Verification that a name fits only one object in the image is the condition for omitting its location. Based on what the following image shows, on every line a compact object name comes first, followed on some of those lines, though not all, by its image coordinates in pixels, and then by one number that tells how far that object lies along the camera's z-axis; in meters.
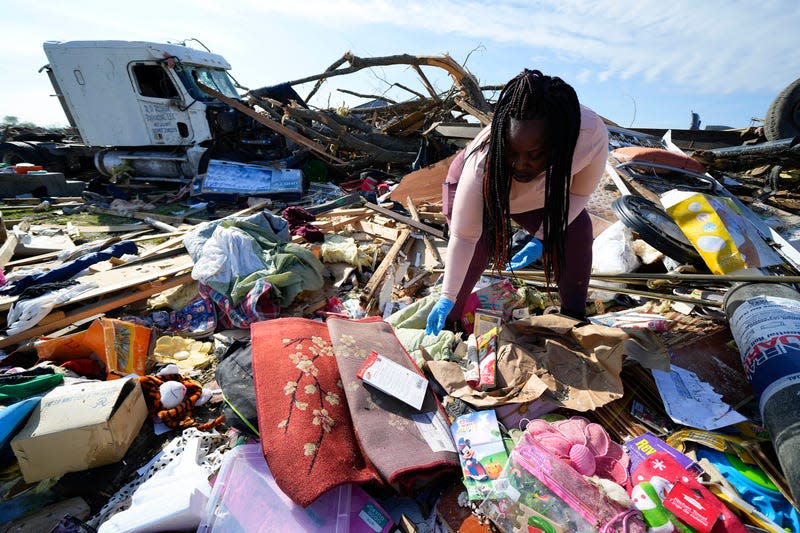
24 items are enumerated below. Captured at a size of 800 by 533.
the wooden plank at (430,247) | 3.69
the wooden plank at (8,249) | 3.87
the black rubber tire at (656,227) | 2.67
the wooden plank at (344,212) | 4.87
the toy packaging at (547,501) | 1.23
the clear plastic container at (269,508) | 1.36
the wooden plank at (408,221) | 4.00
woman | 1.44
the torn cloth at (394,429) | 1.44
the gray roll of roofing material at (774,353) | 1.35
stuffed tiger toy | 2.00
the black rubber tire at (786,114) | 5.41
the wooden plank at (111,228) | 5.50
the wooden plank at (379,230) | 4.18
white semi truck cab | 6.59
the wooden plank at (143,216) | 5.95
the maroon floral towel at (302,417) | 1.38
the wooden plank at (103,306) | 2.52
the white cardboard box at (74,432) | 1.60
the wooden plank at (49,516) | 1.49
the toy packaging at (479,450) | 1.44
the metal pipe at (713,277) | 1.99
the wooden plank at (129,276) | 2.86
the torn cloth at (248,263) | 3.02
